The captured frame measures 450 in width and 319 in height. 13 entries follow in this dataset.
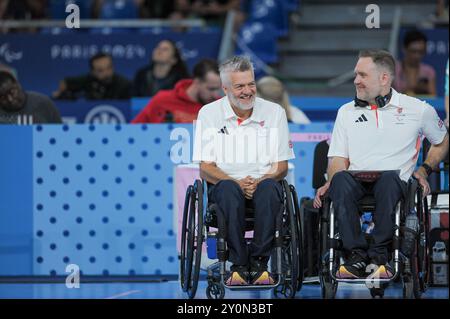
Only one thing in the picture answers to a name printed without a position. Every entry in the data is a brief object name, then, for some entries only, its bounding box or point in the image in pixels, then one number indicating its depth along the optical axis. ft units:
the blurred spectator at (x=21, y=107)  62.54
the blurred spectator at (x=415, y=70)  70.44
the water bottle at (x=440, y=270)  55.11
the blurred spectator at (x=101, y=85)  73.97
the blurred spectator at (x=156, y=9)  89.15
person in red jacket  61.77
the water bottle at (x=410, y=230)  46.57
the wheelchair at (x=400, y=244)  46.78
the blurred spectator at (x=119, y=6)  90.07
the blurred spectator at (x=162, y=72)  71.20
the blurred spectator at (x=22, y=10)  89.66
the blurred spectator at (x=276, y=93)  62.44
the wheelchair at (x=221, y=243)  47.11
